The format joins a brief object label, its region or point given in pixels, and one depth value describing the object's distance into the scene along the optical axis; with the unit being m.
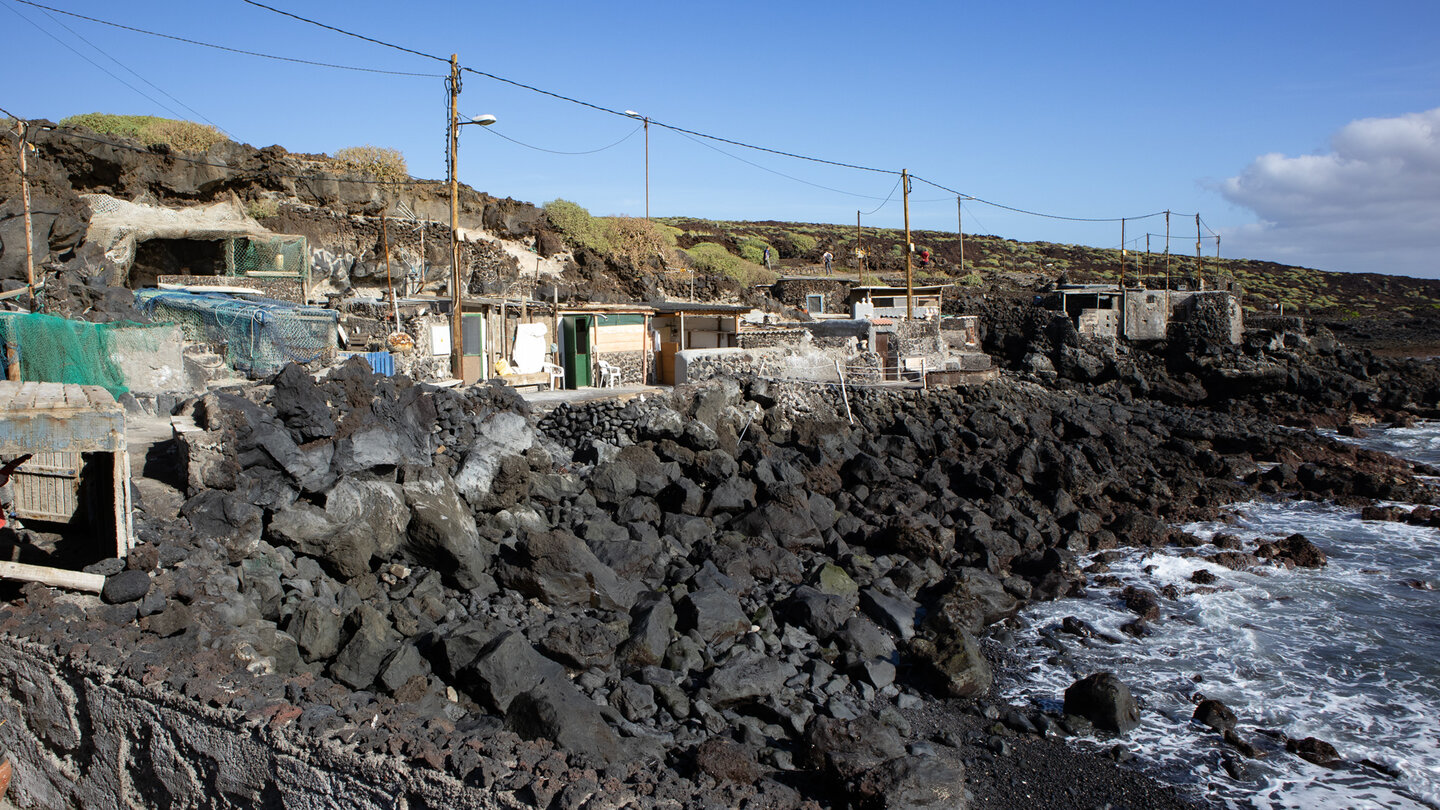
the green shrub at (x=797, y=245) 65.94
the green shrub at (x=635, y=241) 40.31
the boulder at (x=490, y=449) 15.02
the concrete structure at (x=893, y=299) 38.22
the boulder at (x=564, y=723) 7.39
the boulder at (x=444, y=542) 12.39
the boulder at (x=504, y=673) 8.85
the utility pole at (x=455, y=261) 17.78
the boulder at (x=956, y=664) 10.98
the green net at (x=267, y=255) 25.81
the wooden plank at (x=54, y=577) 8.29
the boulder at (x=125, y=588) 9.02
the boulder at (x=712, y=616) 11.86
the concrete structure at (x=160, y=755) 6.13
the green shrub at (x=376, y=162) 35.81
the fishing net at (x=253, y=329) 17.97
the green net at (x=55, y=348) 14.45
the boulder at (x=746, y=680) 10.07
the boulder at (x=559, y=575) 12.31
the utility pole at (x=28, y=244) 19.59
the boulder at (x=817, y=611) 12.25
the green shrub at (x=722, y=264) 45.23
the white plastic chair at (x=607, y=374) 23.81
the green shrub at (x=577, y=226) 38.72
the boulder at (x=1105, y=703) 10.42
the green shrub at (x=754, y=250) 58.06
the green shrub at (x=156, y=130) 31.80
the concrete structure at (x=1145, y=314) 39.72
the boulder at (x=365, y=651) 9.60
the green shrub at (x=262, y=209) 30.66
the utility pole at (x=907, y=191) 31.92
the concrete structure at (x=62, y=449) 7.52
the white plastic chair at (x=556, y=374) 23.14
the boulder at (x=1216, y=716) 10.59
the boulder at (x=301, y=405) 13.99
